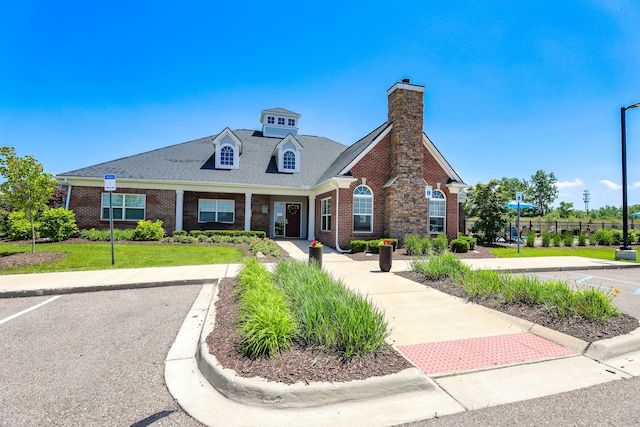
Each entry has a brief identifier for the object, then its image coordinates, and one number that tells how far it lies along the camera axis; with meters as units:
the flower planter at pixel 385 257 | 9.86
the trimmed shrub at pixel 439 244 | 14.57
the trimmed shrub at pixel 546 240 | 19.06
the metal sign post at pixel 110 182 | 9.92
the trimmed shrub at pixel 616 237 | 22.02
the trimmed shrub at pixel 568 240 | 19.83
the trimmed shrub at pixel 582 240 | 20.25
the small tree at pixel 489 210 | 19.20
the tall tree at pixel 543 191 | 72.25
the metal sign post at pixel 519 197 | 14.68
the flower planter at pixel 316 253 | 9.53
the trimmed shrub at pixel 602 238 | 21.50
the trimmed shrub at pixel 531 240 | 18.89
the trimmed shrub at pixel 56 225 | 14.87
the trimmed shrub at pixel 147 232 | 15.94
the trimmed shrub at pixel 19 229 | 15.73
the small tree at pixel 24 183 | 10.88
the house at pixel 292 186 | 15.29
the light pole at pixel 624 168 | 13.98
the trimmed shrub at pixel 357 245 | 14.23
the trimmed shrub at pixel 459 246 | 15.07
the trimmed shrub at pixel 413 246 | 13.56
